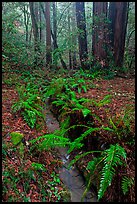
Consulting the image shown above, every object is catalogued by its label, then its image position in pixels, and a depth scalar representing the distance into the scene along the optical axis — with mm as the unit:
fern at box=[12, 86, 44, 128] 5012
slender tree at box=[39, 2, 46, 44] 14419
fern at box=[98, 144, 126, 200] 2985
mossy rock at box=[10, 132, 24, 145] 3884
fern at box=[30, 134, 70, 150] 3904
